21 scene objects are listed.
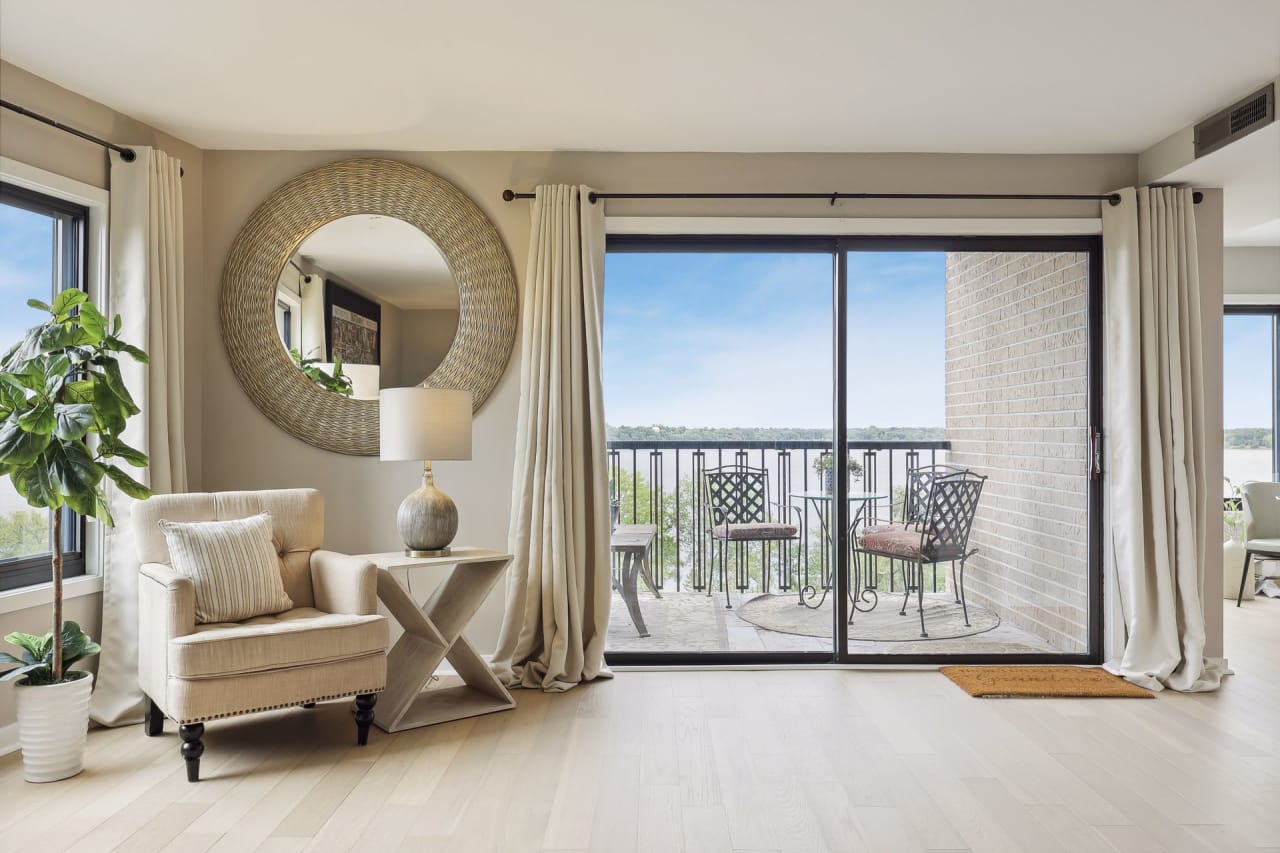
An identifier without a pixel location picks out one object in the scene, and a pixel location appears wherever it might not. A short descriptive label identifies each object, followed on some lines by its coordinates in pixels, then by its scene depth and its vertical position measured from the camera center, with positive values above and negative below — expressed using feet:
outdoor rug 14.28 -3.37
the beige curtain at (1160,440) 12.65 -0.22
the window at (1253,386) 20.76 +0.95
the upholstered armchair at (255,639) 9.07 -2.35
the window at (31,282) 10.61 +1.95
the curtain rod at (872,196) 13.14 +3.61
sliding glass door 13.80 -0.12
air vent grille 10.52 +3.97
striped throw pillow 10.16 -1.69
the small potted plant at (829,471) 13.88 -0.73
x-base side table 10.82 -2.91
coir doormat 12.10 -3.81
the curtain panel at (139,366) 11.21 +1.00
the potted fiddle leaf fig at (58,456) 9.09 -0.28
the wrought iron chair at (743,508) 14.90 -1.44
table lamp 11.28 -0.18
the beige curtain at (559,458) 12.71 -0.46
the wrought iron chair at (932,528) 14.35 -1.74
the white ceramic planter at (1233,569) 19.27 -3.32
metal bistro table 14.20 -1.60
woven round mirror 13.20 +2.07
